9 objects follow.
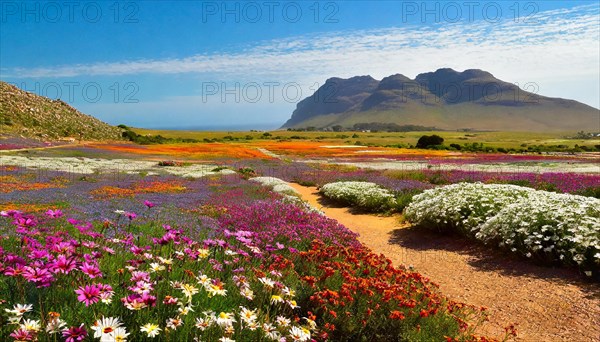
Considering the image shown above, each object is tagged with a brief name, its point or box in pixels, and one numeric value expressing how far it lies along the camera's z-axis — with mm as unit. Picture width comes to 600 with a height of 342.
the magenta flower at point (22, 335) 2623
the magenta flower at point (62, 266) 3092
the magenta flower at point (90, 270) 3207
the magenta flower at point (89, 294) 2851
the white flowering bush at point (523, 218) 8594
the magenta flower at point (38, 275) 2910
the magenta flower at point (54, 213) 4171
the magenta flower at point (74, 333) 2701
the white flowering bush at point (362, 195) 17562
